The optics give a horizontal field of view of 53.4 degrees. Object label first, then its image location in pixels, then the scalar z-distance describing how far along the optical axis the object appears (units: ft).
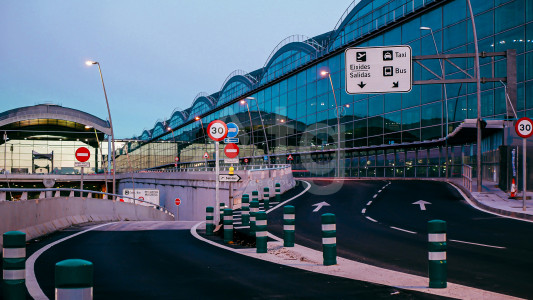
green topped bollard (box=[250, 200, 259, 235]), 45.18
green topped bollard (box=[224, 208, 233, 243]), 44.57
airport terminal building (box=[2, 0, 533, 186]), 119.85
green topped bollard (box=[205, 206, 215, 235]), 51.48
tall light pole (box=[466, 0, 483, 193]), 82.99
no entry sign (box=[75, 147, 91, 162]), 79.83
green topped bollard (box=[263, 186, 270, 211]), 82.48
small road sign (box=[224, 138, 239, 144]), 63.23
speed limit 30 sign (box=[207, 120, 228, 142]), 53.31
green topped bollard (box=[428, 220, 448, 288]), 22.71
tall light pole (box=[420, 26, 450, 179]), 138.92
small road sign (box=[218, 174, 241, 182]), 53.01
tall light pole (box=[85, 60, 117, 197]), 109.07
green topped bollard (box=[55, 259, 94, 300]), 11.71
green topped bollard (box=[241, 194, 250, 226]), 52.47
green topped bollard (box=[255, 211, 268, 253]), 35.63
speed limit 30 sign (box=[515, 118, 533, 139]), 61.26
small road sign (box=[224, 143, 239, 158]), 64.89
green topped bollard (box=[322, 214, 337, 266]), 28.84
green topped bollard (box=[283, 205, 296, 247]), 35.00
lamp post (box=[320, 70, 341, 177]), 185.06
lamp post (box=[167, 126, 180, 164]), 401.21
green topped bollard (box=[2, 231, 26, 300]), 16.99
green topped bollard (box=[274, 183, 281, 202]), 94.90
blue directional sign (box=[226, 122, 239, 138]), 64.69
